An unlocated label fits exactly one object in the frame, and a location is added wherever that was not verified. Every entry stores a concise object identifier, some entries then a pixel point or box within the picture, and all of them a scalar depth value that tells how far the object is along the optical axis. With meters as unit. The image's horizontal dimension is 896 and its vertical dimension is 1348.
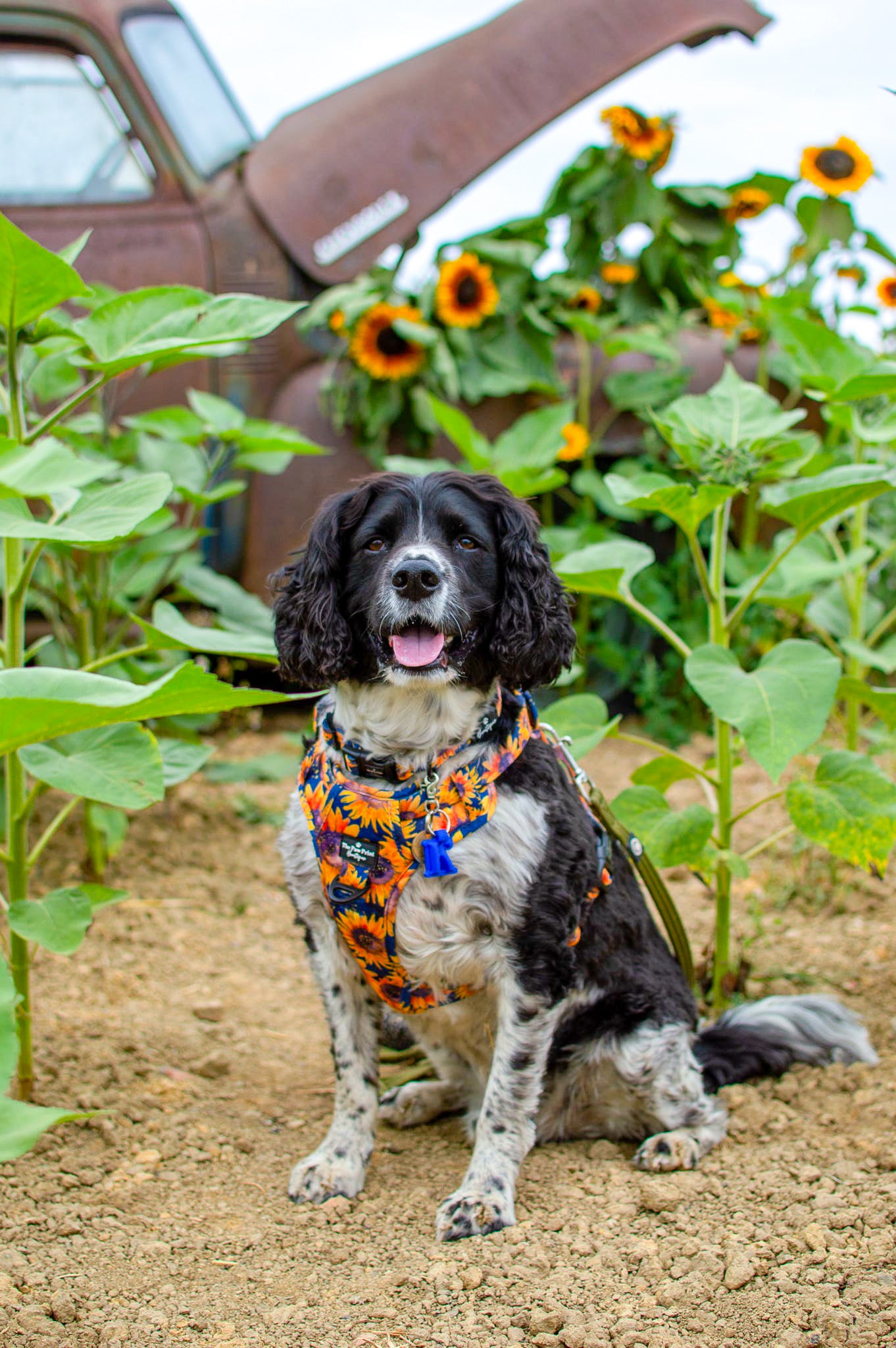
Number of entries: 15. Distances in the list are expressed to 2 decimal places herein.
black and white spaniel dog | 2.33
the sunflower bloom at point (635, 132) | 5.43
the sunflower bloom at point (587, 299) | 5.44
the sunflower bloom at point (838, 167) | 4.56
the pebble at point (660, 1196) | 2.36
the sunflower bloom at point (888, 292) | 4.82
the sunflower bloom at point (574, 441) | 4.99
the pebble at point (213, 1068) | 2.97
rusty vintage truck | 5.05
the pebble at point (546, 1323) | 1.95
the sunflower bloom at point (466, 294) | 5.13
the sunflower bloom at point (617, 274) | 5.54
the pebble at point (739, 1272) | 2.05
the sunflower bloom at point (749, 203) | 5.57
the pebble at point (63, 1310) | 1.94
